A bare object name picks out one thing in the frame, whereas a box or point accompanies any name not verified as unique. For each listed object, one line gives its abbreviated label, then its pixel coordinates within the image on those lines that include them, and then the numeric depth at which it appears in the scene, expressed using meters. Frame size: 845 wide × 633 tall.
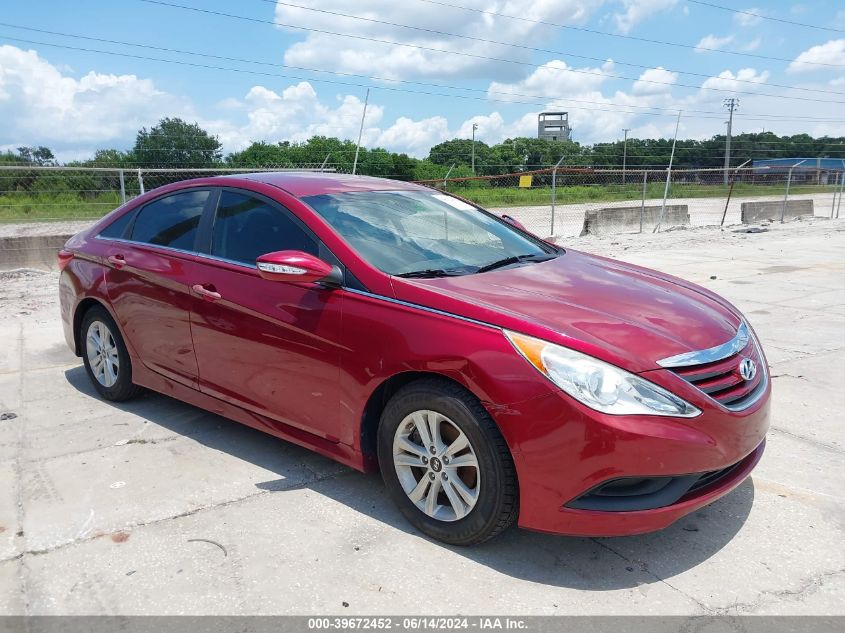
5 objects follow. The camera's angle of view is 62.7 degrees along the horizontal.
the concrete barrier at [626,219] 17.28
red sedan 2.64
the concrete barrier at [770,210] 21.06
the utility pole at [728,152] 57.31
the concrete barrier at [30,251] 10.48
